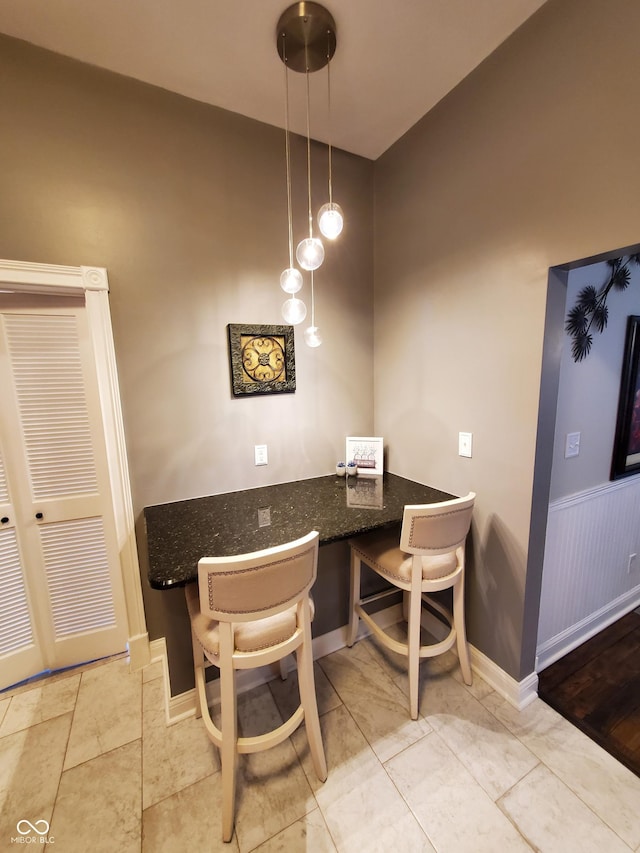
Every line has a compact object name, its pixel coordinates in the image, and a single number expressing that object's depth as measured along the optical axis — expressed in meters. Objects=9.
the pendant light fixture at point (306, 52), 1.18
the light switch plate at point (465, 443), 1.68
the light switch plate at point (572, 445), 1.71
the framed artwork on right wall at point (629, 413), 1.82
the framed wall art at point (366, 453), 2.12
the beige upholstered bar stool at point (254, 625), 0.99
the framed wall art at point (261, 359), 1.80
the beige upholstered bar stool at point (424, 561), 1.39
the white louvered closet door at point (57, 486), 1.58
